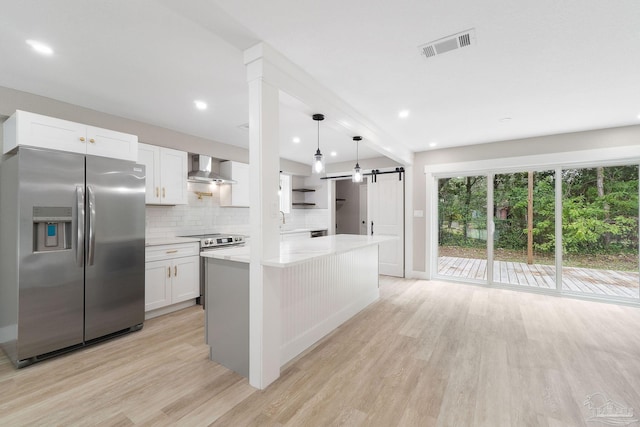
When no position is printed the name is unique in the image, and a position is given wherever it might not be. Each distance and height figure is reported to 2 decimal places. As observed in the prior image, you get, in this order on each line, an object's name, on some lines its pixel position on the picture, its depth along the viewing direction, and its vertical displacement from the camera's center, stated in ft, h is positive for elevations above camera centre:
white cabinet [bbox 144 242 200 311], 11.15 -2.59
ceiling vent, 6.44 +4.20
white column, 6.72 -0.26
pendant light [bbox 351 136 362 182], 11.81 +1.75
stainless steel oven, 13.04 -1.36
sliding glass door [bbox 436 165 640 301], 13.38 -0.78
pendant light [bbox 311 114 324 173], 9.54 +1.90
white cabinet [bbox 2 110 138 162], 8.10 +2.48
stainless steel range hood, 13.99 +2.24
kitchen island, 7.23 -2.54
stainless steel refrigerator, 7.77 -1.16
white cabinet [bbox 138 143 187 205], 12.11 +1.86
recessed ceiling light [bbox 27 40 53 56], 6.74 +4.18
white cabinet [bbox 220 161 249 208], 15.80 +1.69
